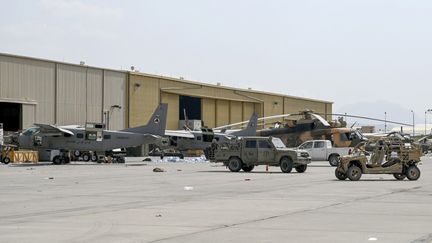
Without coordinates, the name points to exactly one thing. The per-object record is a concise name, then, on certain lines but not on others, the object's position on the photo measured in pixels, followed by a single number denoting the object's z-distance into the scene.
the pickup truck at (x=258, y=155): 34.94
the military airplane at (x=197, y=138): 60.12
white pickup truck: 47.38
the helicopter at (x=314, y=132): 48.91
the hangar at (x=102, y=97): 61.56
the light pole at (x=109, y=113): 71.00
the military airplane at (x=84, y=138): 49.41
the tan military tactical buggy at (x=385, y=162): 27.61
